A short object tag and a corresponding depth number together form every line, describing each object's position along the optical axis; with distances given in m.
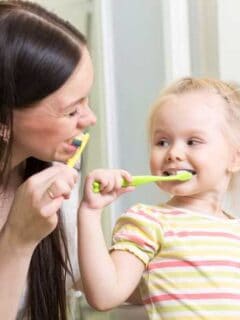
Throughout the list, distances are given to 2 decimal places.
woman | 1.02
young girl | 1.05
